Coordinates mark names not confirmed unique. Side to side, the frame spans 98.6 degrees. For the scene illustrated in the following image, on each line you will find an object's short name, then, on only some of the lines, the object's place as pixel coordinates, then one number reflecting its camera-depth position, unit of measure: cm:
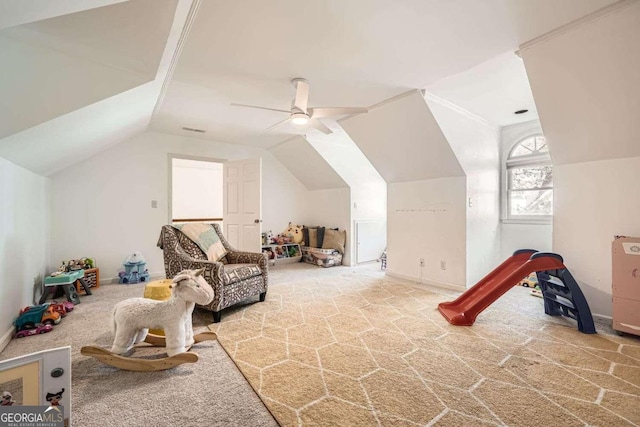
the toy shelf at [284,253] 541
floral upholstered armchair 266
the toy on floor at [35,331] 233
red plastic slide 249
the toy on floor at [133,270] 403
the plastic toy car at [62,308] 274
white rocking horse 180
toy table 303
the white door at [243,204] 411
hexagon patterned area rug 145
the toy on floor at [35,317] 240
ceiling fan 264
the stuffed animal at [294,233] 578
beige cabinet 227
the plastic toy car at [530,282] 382
